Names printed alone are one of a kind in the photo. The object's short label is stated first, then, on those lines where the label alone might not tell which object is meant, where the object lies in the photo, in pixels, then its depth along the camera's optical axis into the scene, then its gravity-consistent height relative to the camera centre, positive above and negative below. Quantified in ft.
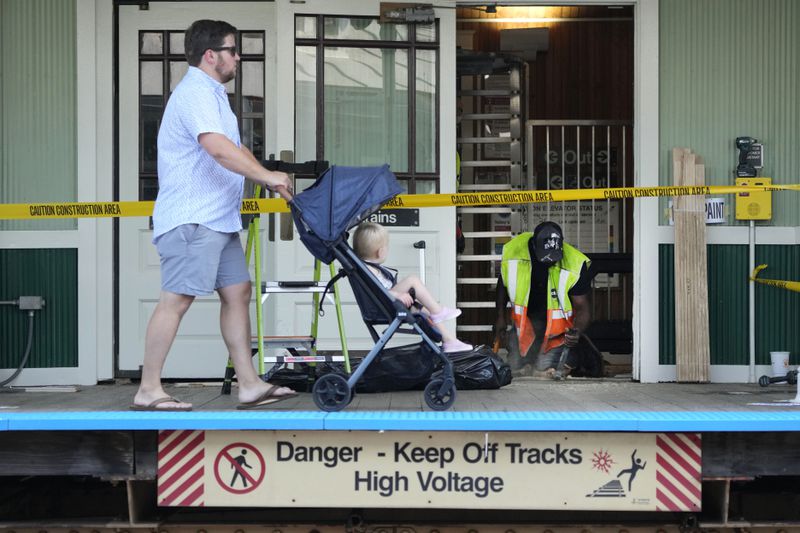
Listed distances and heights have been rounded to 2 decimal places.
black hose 41.55 -2.48
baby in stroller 34.50 -0.48
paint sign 43.09 +0.69
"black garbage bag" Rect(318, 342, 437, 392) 34.17 -2.14
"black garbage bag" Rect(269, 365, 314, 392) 35.86 -2.41
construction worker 44.78 -1.18
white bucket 42.06 -2.48
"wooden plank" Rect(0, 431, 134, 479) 27.40 -2.86
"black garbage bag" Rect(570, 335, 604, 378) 46.24 -2.71
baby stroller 29.25 +0.09
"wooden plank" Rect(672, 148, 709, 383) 42.42 -1.01
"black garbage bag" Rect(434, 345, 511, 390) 35.29 -2.22
